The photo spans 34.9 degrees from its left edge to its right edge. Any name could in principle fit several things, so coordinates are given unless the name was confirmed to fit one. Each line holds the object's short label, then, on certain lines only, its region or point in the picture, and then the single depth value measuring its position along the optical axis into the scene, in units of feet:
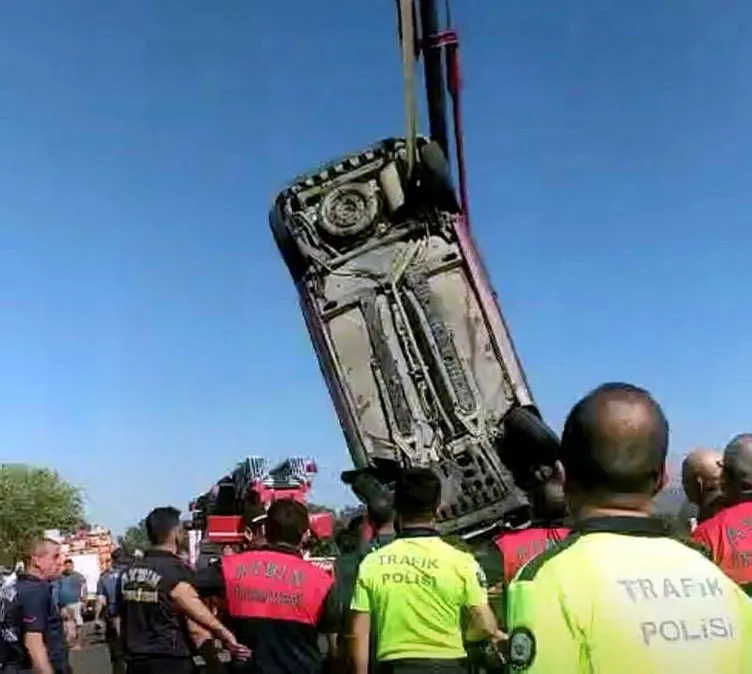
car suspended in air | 30.86
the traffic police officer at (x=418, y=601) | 15.67
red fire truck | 47.70
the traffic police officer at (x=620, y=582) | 6.52
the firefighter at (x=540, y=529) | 16.26
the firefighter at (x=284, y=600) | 17.75
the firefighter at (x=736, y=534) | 15.23
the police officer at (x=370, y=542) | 18.97
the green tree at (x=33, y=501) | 228.02
